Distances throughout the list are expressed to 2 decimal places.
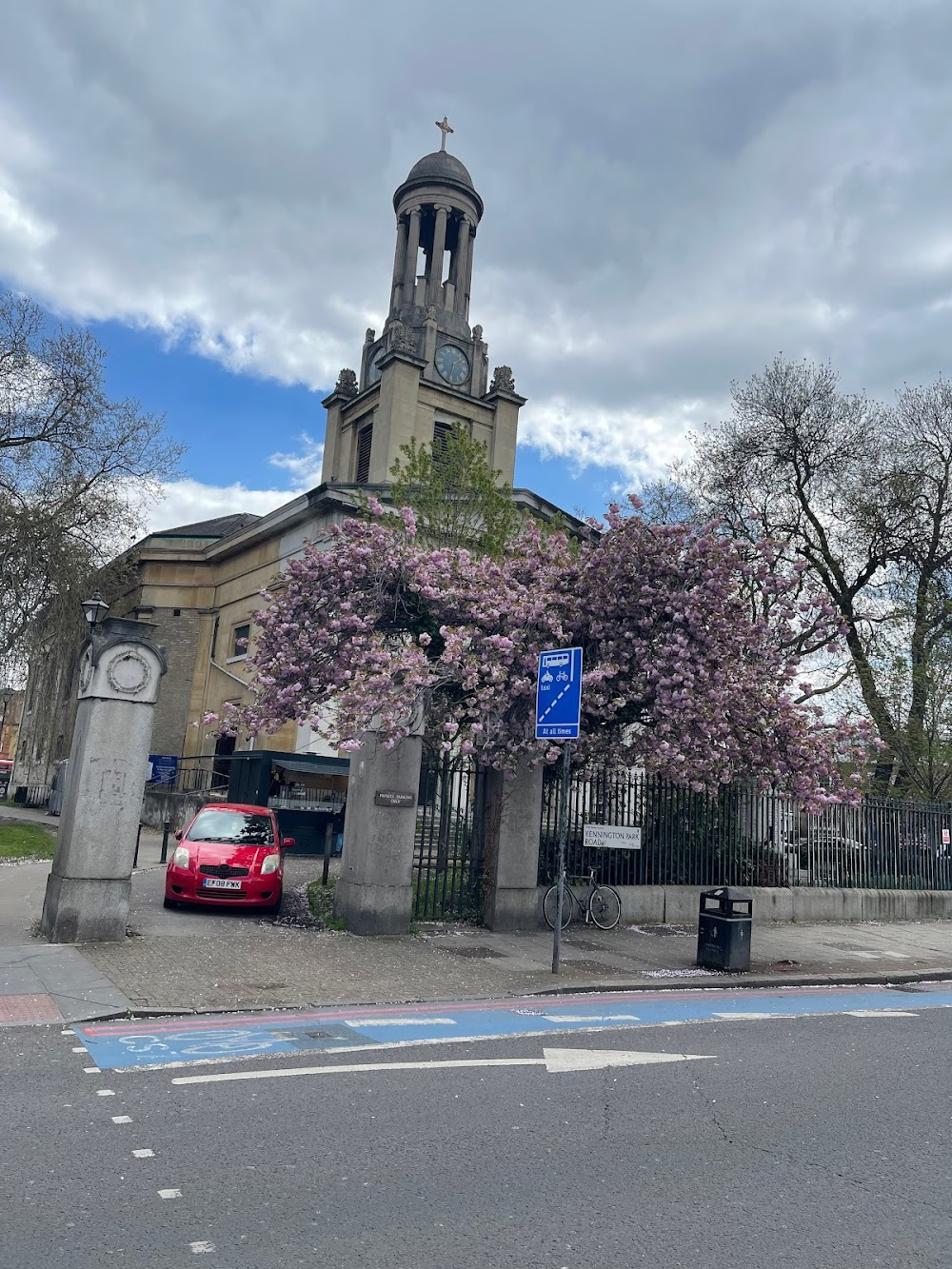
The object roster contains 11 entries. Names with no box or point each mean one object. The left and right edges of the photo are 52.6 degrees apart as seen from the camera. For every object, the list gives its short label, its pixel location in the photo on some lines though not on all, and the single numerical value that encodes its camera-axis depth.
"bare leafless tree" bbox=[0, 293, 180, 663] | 22.44
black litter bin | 11.99
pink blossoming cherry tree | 12.40
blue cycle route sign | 10.85
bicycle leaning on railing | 14.52
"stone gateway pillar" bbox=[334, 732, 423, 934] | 12.34
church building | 39.44
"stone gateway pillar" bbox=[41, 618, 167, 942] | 10.48
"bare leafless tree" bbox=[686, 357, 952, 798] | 25.23
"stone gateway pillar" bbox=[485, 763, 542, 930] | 13.50
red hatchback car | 13.19
